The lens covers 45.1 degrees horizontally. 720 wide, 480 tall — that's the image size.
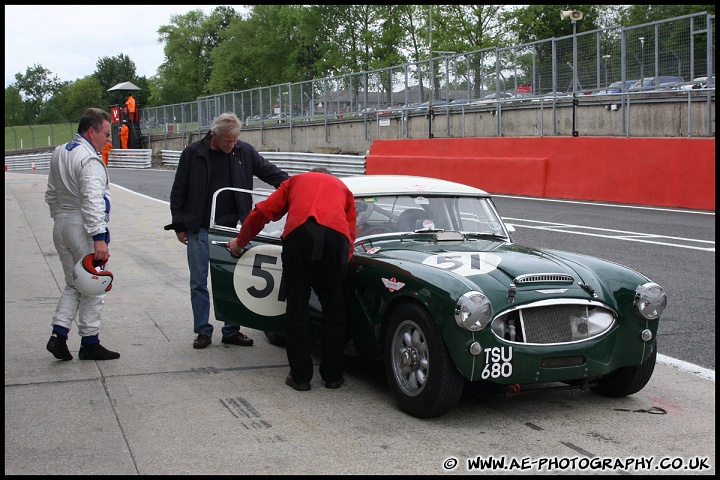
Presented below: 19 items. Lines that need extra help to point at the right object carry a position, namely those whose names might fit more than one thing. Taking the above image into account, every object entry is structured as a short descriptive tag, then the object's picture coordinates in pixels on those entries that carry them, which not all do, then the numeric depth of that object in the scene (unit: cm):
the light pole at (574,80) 2247
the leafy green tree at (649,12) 5828
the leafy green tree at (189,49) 10244
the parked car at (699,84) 1850
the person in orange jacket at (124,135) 5266
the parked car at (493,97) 2557
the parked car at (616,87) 2103
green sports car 457
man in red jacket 527
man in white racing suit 584
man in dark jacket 648
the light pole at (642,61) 2028
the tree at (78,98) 12238
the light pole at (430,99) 2934
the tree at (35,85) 12288
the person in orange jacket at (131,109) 5428
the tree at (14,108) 10300
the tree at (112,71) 13812
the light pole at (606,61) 2161
